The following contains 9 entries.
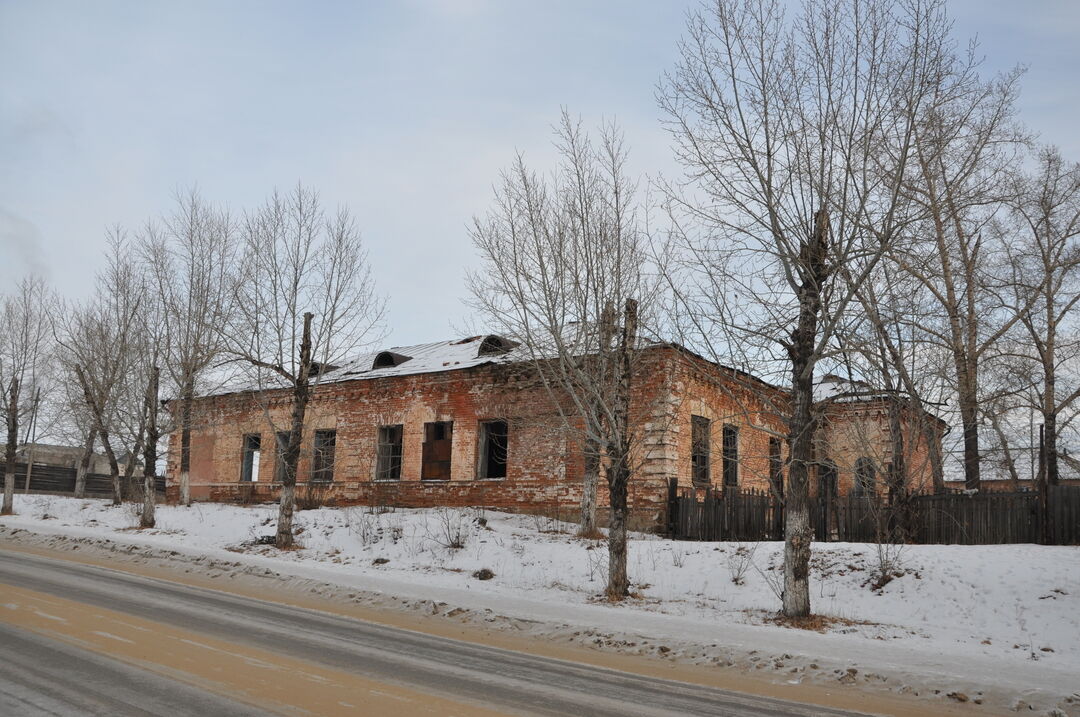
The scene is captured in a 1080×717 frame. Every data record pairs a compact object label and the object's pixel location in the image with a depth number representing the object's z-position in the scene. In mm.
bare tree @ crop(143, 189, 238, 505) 22344
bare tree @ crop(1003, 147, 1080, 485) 21656
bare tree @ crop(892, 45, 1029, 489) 20141
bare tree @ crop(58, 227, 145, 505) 24094
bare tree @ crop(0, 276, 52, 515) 27641
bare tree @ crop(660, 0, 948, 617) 10570
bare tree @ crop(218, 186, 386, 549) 18672
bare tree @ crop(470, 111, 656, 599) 13156
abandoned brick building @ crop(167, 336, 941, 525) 20094
